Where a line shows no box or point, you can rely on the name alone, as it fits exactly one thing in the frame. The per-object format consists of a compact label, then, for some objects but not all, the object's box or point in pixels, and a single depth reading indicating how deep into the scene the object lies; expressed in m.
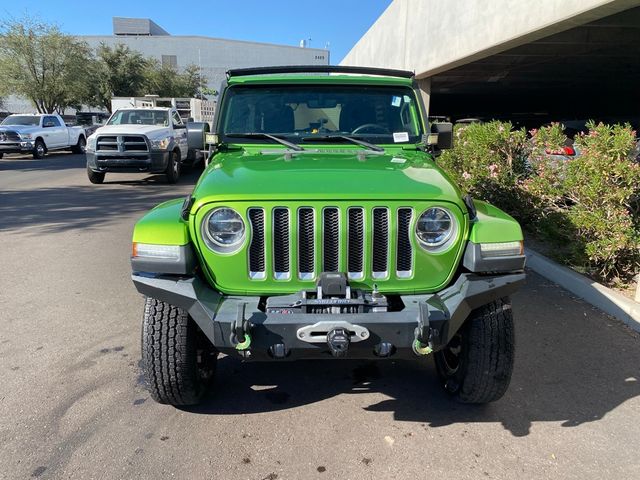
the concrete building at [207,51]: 68.25
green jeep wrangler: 2.56
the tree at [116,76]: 38.88
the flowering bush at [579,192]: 5.02
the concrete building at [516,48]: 9.91
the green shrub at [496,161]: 7.24
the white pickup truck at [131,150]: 12.25
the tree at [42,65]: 31.67
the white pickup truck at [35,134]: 19.77
